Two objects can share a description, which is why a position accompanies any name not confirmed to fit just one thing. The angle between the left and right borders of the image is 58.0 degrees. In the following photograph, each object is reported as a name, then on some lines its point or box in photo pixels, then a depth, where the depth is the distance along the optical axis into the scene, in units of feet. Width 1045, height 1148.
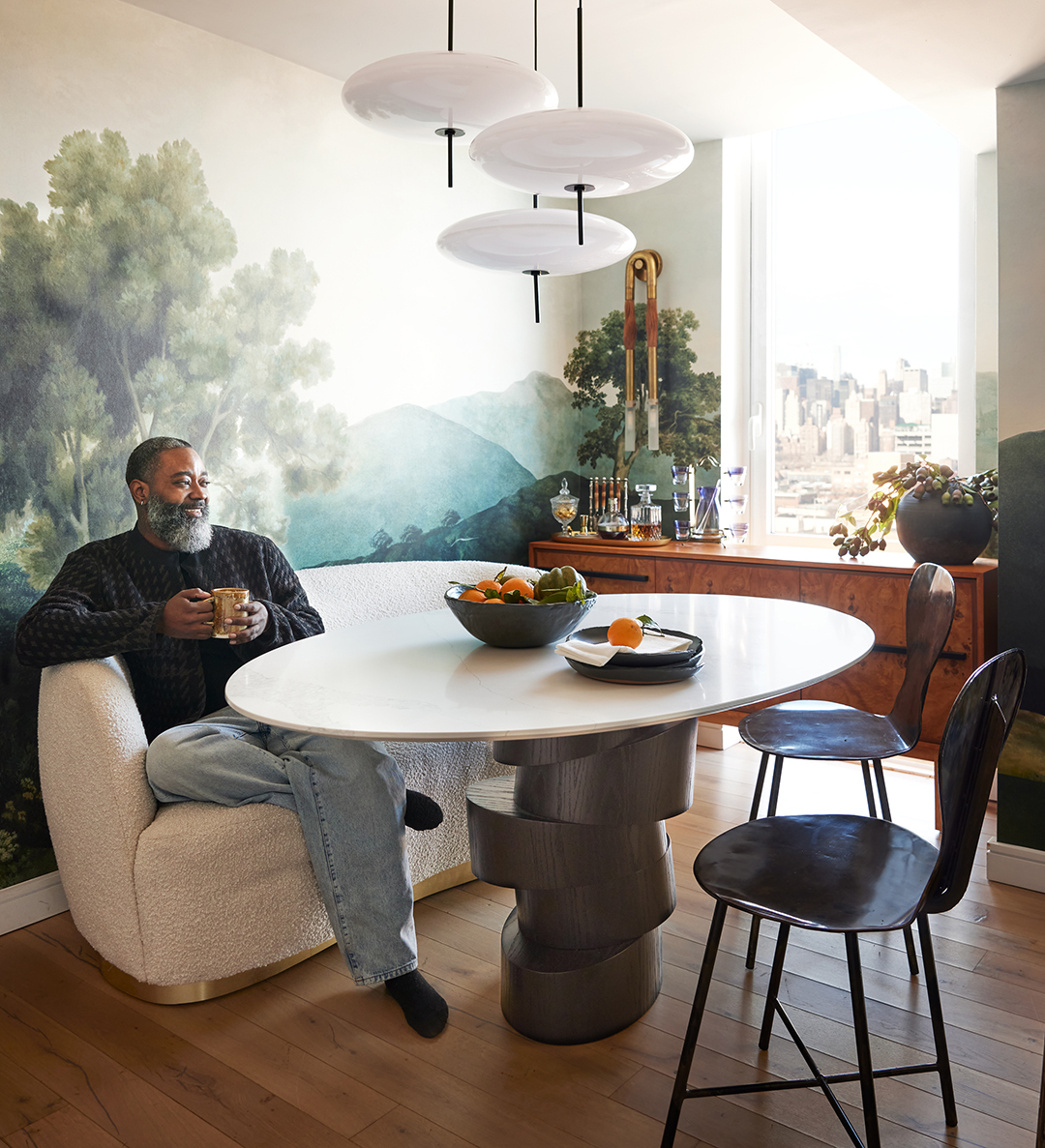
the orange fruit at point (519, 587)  6.63
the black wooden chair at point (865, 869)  4.35
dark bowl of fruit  6.46
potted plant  9.83
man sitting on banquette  6.70
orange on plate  6.01
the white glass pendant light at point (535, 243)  6.38
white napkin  5.69
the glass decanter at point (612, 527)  13.48
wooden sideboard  9.80
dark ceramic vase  9.84
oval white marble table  5.47
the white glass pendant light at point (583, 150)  5.16
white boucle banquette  6.63
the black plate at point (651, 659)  5.62
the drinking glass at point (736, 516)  13.25
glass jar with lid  13.80
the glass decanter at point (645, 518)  13.28
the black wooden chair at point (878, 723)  7.02
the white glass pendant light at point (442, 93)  5.42
